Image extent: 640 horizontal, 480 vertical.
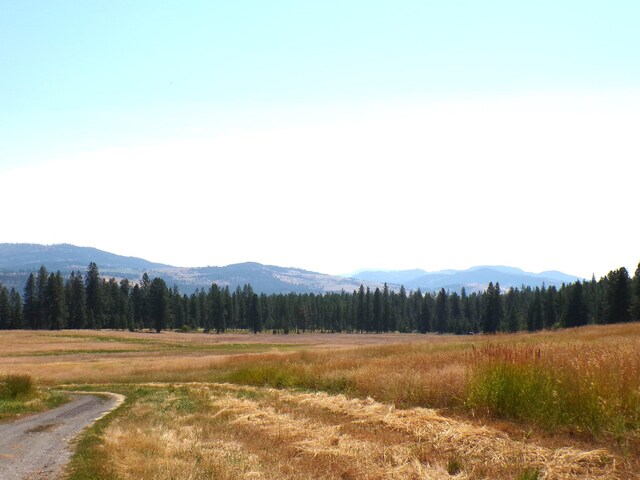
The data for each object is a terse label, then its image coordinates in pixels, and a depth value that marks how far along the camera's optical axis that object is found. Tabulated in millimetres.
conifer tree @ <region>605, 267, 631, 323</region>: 94625
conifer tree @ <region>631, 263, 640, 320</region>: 87438
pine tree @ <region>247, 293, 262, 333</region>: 179350
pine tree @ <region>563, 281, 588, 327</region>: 115500
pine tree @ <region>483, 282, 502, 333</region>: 145375
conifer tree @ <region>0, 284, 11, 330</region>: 132250
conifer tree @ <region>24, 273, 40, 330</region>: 135000
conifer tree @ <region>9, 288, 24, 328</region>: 134125
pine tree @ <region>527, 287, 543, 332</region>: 133125
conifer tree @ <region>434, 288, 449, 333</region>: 187125
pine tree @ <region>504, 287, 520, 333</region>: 126088
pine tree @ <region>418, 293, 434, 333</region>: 185625
